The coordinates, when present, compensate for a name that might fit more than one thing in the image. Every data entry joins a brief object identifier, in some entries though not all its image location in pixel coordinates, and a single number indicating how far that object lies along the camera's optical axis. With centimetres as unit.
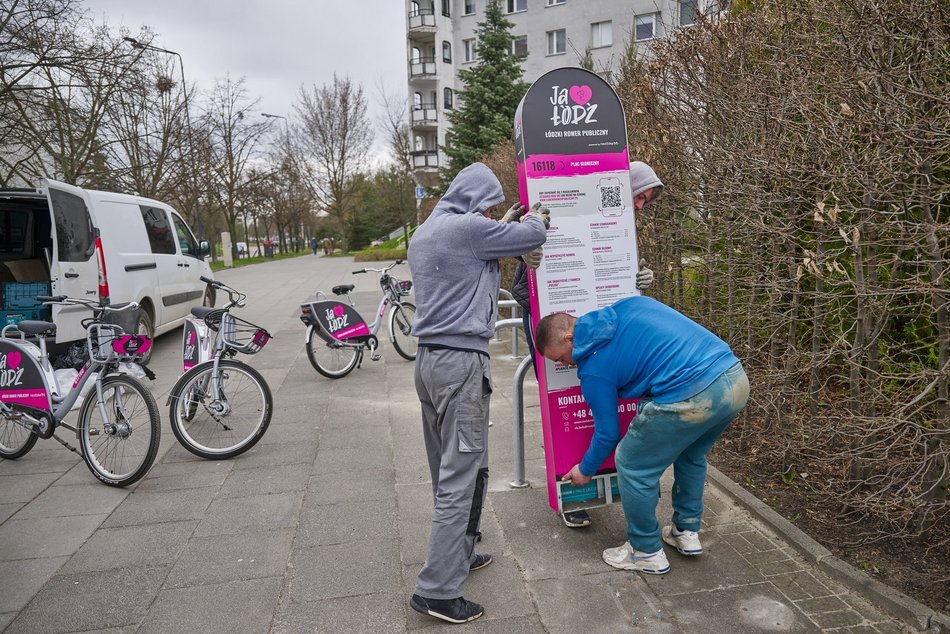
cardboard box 745
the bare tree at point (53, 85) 1180
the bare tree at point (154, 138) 1819
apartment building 3609
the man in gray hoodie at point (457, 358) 271
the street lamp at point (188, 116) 1512
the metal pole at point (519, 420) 376
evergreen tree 1997
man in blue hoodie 271
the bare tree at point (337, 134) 3766
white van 668
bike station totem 330
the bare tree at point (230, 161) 3045
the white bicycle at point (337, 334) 690
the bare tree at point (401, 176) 3384
